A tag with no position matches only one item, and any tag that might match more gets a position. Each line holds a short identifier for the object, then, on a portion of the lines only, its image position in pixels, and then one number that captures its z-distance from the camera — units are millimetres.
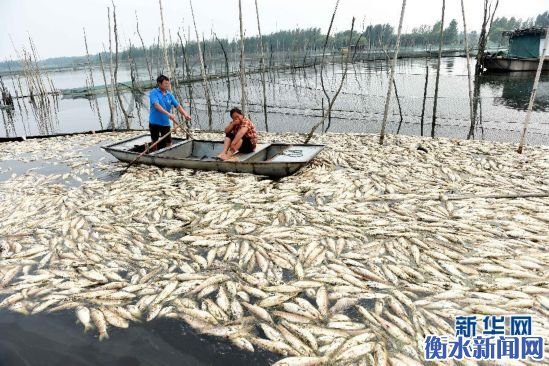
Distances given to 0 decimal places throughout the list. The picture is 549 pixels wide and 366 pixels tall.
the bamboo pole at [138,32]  20648
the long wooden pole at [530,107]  7750
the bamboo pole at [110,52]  15197
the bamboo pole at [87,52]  19422
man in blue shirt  8898
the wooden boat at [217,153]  7863
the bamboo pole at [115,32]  15062
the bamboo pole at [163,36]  12766
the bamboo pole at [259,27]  13649
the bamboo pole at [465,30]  11492
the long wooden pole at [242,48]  11833
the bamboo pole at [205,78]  15330
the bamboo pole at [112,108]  15184
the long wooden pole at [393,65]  9728
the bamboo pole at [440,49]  12195
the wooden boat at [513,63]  32312
